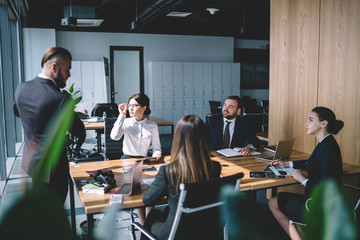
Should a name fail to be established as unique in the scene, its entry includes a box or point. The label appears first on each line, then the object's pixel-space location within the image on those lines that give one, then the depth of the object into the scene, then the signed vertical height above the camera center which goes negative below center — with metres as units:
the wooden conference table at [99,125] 5.48 -0.57
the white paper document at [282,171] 2.65 -0.68
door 11.29 +0.62
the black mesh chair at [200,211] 1.69 -0.65
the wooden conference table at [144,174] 2.00 -0.67
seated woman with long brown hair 1.87 -0.43
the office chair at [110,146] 4.30 -0.72
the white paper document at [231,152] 3.28 -0.64
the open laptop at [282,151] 3.08 -0.60
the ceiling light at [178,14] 7.42 +1.79
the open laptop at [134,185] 2.11 -0.63
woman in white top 3.41 -0.42
